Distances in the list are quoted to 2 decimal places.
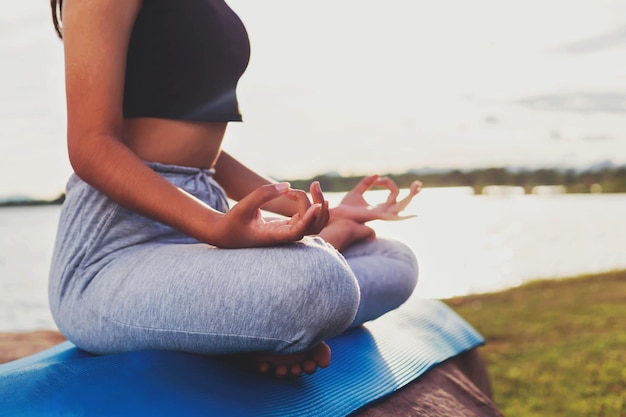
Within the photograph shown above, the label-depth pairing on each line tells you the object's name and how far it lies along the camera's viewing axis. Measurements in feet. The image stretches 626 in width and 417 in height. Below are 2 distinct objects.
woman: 4.48
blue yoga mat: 4.58
